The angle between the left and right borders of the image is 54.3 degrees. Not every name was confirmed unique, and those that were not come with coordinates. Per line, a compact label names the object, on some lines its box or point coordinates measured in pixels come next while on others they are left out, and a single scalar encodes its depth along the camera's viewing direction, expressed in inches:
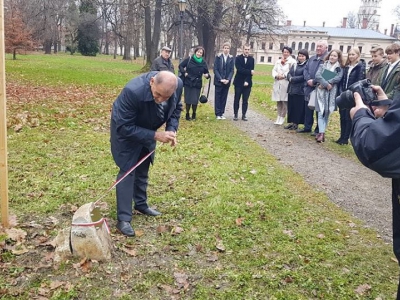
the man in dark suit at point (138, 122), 148.3
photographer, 78.5
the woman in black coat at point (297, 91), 362.6
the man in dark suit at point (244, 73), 407.3
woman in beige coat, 388.8
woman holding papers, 324.8
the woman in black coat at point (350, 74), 316.1
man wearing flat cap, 394.3
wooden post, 142.7
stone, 137.0
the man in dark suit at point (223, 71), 410.3
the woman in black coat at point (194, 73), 390.0
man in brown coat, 292.2
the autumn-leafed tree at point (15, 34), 1280.8
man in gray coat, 341.7
